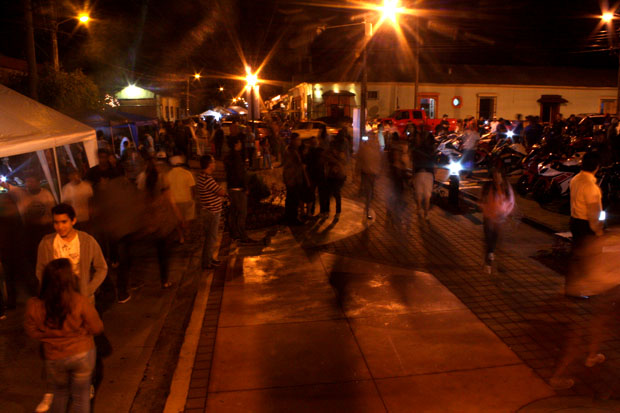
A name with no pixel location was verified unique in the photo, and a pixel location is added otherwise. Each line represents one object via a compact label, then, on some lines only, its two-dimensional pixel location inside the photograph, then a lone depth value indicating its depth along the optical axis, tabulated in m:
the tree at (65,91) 18.30
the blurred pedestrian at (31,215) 7.13
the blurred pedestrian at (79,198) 7.09
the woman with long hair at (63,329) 3.41
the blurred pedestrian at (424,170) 10.39
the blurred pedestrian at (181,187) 7.81
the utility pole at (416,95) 30.77
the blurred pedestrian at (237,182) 8.80
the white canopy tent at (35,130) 7.52
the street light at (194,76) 56.09
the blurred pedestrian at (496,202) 7.06
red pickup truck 29.12
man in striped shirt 7.56
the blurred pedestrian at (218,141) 20.80
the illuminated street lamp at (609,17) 20.34
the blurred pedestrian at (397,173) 11.05
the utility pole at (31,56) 13.02
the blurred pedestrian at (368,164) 10.76
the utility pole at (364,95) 19.89
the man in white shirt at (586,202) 5.95
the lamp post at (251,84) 13.35
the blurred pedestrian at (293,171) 10.34
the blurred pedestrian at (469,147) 17.34
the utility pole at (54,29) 16.50
